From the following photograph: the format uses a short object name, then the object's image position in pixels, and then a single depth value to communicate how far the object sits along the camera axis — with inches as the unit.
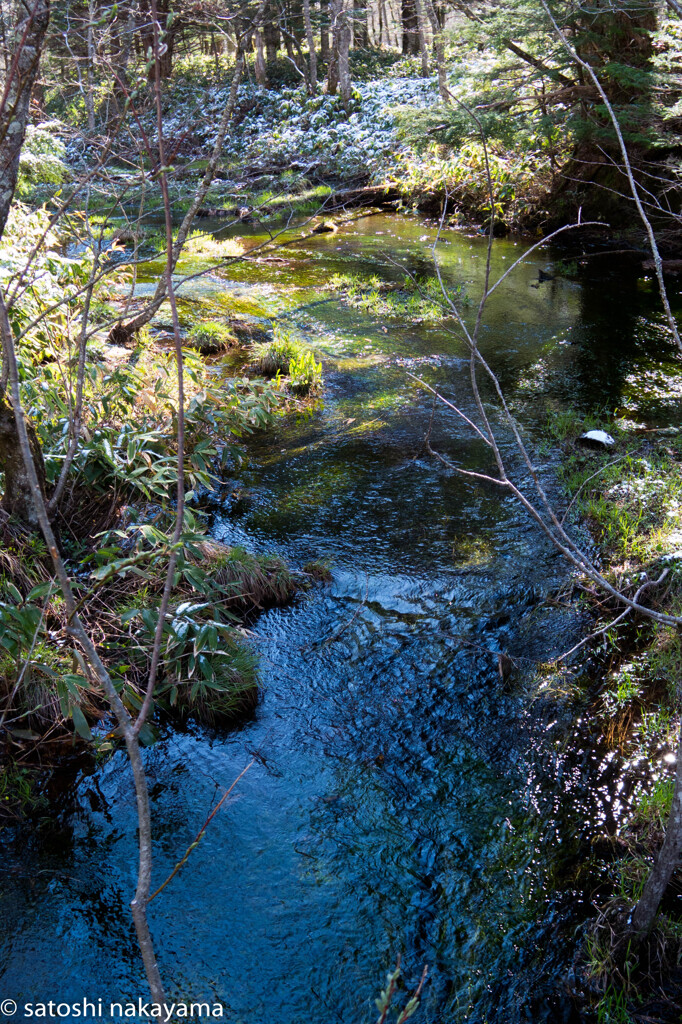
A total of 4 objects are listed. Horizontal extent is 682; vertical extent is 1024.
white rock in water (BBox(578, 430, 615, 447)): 212.7
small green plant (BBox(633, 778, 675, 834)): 102.8
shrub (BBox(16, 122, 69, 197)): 329.7
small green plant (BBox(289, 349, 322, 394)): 262.4
